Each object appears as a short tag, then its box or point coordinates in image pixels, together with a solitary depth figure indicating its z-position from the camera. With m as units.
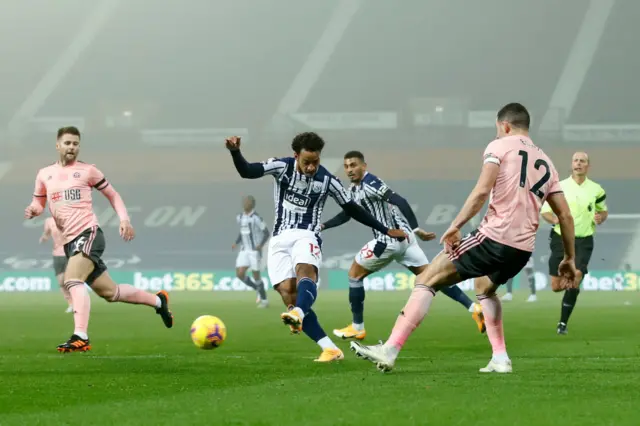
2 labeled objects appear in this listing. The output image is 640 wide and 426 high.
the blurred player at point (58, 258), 21.45
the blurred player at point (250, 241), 23.36
